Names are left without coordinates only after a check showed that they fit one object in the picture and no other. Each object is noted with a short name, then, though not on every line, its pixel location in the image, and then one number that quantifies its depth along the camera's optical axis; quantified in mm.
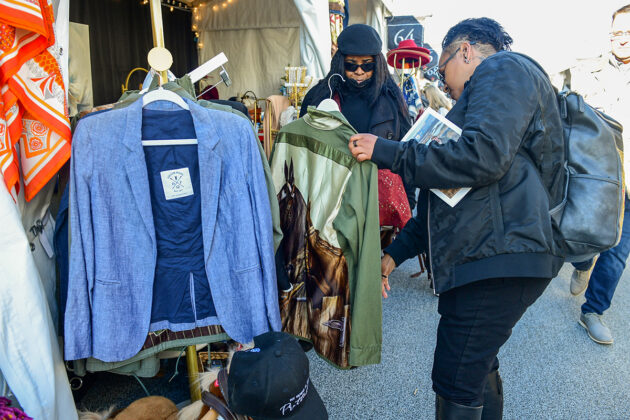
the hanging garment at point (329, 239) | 1748
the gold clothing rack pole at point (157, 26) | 1710
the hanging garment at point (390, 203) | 2629
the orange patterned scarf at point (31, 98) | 1272
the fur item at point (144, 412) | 1572
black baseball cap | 1073
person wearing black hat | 2520
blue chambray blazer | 1400
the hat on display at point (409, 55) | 4845
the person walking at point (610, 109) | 2784
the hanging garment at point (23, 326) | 1258
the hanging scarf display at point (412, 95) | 4534
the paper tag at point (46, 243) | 1556
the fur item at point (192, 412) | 1354
